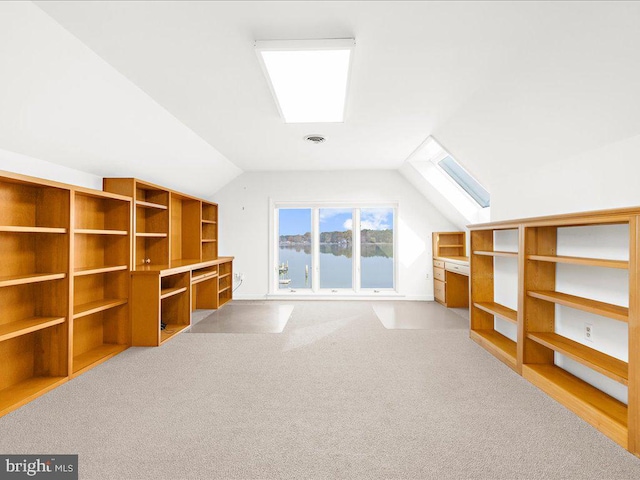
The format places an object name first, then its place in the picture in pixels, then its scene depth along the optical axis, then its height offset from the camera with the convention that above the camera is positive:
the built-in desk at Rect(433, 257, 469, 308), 5.41 -0.80
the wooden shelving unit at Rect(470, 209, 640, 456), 1.74 -0.73
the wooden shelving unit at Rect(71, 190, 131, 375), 3.09 -0.37
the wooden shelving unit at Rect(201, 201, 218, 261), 5.83 +0.20
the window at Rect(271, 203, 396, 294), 6.20 -0.15
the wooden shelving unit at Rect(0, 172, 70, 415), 2.39 -0.36
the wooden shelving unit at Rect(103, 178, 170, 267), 4.12 +0.20
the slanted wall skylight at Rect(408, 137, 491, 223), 4.90 +0.96
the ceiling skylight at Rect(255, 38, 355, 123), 2.05 +1.27
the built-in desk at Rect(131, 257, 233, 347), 3.40 -0.73
